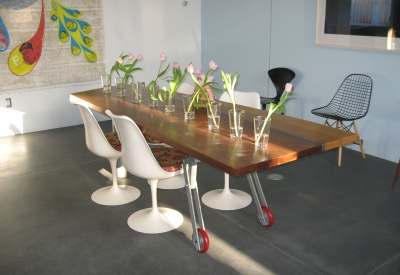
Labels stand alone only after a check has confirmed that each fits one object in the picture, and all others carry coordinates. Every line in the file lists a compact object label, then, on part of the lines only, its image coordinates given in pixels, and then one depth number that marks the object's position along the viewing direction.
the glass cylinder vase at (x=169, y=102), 3.51
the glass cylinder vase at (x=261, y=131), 2.68
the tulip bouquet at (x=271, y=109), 2.58
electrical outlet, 5.57
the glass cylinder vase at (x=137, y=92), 3.92
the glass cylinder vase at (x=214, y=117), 3.01
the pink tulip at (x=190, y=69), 3.09
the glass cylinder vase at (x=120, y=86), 4.23
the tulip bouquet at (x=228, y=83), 2.95
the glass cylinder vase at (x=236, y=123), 2.83
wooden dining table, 2.50
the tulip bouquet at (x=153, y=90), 3.71
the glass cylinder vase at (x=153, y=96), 3.72
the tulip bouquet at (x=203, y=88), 3.11
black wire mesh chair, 4.66
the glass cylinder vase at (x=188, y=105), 3.34
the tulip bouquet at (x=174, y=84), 3.48
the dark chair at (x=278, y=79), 5.38
